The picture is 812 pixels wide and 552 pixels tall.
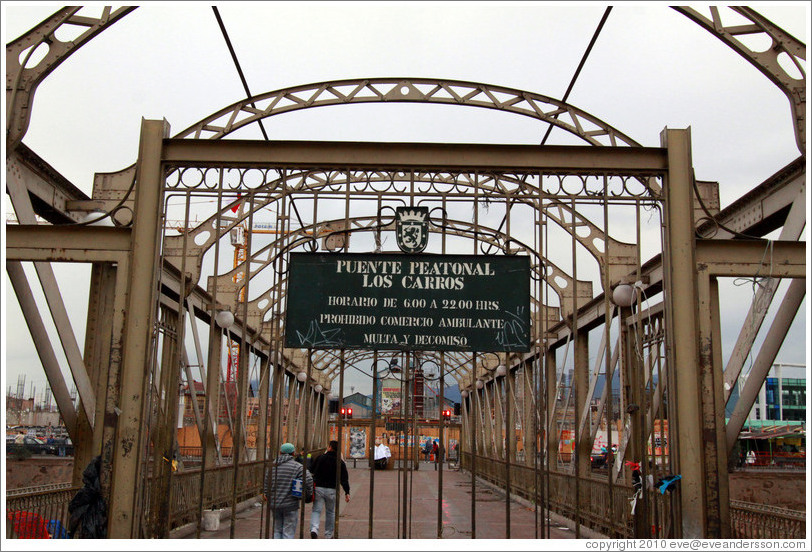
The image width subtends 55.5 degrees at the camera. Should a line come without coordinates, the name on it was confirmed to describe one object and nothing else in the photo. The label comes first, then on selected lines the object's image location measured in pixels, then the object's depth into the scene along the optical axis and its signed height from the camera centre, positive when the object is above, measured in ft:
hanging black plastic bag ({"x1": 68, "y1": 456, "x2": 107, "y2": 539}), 26.84 -3.64
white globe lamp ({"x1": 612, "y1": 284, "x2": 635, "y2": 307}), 40.37 +6.40
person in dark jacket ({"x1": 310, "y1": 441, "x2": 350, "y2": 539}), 36.73 -3.59
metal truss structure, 27.50 +5.57
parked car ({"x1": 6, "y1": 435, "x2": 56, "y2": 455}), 123.90 -7.57
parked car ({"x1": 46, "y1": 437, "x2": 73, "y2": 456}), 141.14 -7.88
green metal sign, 27.66 +3.99
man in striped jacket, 33.32 -3.68
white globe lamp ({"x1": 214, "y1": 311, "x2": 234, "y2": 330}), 53.42 +6.15
